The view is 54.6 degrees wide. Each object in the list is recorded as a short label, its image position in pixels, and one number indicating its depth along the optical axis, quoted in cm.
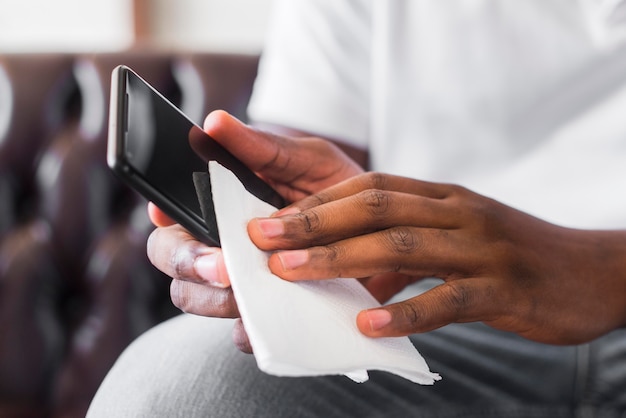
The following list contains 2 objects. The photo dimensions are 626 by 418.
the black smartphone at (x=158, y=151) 30
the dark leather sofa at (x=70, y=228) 75
